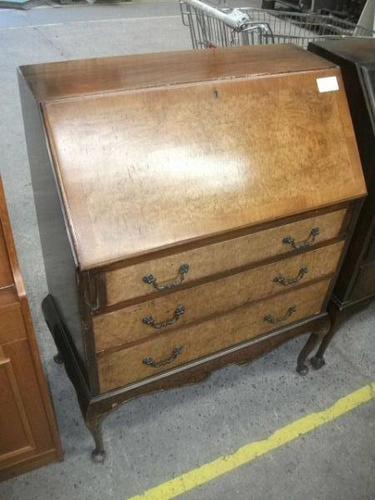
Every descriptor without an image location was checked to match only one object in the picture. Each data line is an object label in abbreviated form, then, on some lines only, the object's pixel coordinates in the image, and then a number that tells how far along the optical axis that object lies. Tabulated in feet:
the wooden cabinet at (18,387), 3.29
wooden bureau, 3.22
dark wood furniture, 4.25
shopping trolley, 6.22
